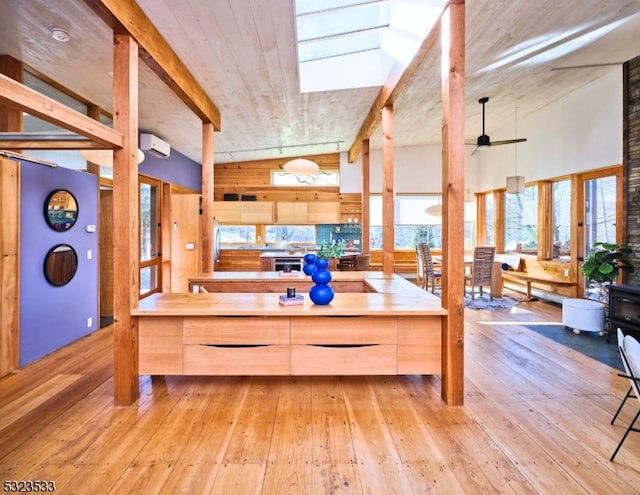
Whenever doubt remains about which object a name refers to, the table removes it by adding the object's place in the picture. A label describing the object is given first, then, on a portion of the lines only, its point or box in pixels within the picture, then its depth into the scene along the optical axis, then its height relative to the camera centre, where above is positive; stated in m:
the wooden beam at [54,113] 1.62 +0.71
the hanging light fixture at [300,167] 5.04 +1.12
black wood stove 3.62 -0.72
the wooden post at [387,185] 4.46 +0.75
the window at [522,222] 6.84 +0.44
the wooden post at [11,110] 3.07 +1.24
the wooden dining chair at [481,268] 6.02 -0.45
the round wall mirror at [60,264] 3.57 -0.22
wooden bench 5.75 -0.60
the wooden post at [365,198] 5.88 +0.77
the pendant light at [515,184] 6.00 +1.02
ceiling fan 5.47 +1.61
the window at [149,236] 5.86 +0.12
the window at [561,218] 5.93 +0.42
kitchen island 2.62 -0.76
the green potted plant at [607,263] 4.17 -0.26
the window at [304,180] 8.62 +1.58
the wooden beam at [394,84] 3.00 +1.81
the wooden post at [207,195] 4.55 +0.64
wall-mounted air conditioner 4.50 +1.33
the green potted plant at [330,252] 4.11 -0.11
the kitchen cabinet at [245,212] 8.08 +0.72
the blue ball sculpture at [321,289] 2.71 -0.37
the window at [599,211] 5.06 +0.48
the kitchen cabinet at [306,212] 8.16 +0.73
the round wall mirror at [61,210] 3.55 +0.36
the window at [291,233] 8.56 +0.25
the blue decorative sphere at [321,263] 2.88 -0.17
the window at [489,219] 8.22 +0.55
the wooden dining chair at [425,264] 6.54 -0.42
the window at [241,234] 8.52 +0.22
